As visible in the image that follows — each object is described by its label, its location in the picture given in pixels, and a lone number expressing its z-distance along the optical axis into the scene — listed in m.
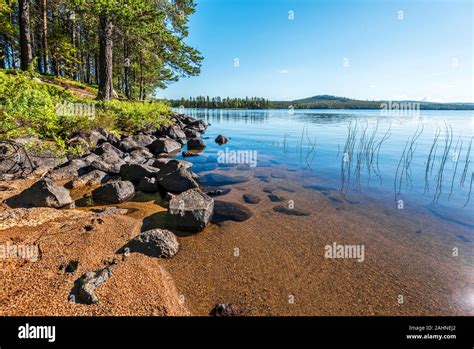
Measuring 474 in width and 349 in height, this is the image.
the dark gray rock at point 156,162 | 10.80
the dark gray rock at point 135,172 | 8.64
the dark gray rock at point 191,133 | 23.02
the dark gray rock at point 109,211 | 6.01
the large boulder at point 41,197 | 5.88
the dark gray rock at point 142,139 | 14.74
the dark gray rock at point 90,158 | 9.49
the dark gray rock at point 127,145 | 12.73
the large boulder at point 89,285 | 3.17
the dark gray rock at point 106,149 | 10.95
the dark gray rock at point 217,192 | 8.38
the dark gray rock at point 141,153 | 12.04
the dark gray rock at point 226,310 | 3.46
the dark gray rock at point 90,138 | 10.76
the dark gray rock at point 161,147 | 15.08
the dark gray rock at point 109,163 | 9.17
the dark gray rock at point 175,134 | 19.45
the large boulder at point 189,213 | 5.66
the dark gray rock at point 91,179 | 7.88
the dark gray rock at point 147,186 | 8.09
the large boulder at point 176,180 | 7.98
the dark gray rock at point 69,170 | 8.21
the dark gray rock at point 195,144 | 17.73
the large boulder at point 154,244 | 4.57
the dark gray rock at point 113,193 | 6.94
